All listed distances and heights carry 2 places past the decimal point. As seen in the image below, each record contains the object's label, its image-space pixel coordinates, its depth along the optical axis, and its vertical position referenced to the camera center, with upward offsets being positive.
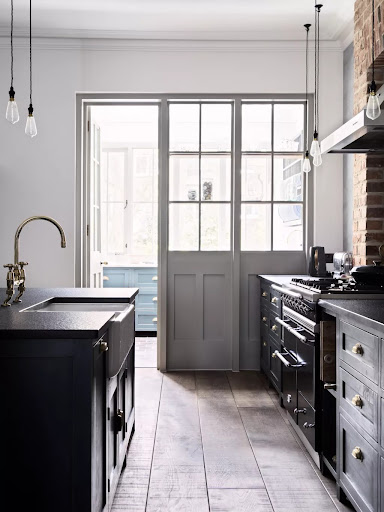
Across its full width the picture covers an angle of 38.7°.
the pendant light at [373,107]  2.35 +0.64
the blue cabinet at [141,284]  6.60 -0.35
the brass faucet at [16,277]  2.51 -0.11
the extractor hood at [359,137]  2.48 +0.61
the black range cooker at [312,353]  2.59 -0.50
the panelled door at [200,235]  4.79 +0.18
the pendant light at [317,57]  4.18 +1.68
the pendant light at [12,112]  2.86 +0.75
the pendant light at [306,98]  3.95 +1.36
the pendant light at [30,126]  3.01 +0.71
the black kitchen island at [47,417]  1.71 -0.51
